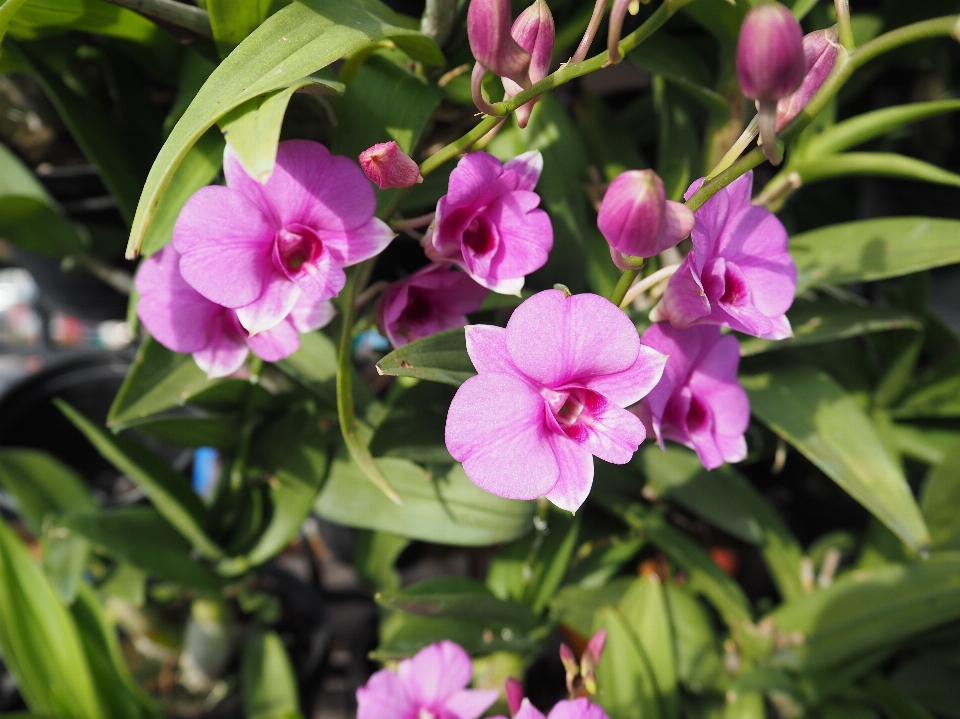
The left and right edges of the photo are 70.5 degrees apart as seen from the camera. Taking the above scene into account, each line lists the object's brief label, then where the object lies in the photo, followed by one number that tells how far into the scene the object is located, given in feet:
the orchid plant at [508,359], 1.16
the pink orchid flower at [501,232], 1.30
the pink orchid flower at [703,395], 1.35
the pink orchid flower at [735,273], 1.22
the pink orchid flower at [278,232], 1.25
